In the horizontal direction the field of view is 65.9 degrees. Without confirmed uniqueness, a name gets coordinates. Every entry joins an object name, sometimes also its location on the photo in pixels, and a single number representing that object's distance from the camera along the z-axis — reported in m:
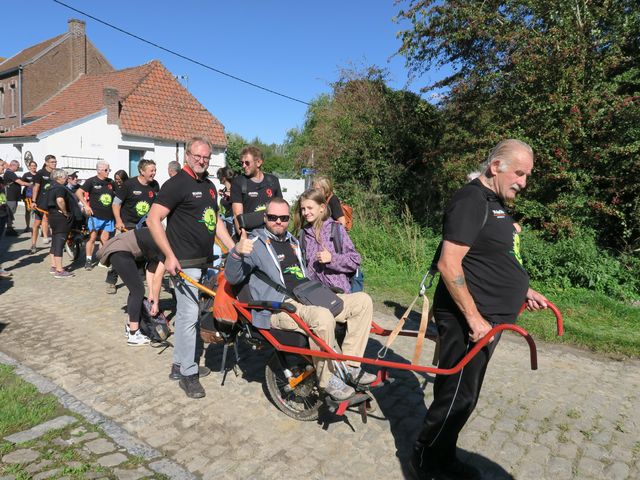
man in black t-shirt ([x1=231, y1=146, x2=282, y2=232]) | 6.21
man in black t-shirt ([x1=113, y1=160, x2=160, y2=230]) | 8.00
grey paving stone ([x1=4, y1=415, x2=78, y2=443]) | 3.55
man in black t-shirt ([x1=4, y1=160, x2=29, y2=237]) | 12.87
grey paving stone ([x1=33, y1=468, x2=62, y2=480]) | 3.14
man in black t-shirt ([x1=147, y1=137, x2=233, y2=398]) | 4.35
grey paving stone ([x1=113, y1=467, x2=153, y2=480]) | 3.19
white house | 24.00
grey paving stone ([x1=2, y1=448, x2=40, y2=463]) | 3.30
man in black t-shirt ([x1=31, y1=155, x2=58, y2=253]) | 9.53
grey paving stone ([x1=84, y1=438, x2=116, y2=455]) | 3.47
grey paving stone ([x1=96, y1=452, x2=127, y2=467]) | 3.32
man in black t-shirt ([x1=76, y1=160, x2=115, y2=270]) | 9.49
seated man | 3.64
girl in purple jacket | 4.63
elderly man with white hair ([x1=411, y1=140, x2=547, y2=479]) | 2.75
